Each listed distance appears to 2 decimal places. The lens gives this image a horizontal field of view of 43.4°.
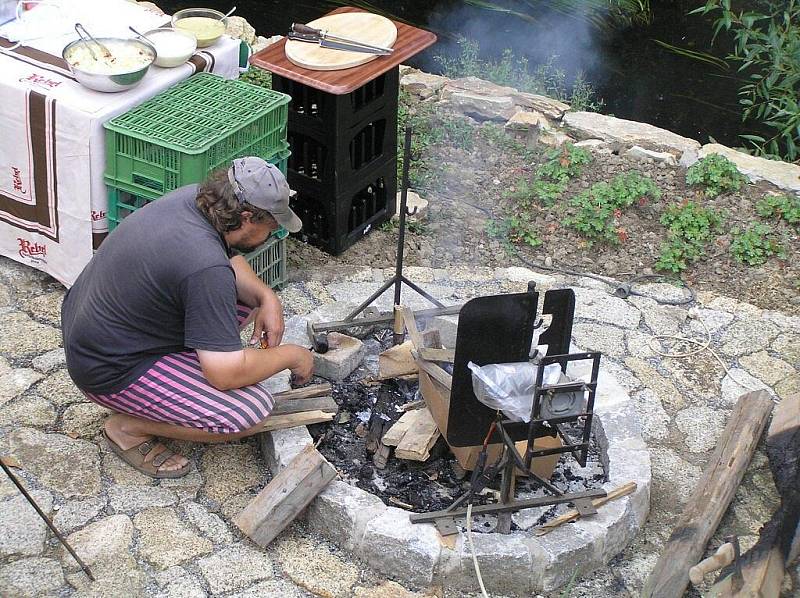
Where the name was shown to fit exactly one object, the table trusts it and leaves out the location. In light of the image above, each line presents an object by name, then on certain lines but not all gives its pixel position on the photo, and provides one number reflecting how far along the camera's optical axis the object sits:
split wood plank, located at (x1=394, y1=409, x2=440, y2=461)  4.37
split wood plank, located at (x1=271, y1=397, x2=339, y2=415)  4.56
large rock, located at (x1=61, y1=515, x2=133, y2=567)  4.07
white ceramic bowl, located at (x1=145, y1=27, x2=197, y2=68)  5.54
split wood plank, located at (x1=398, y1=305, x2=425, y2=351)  4.56
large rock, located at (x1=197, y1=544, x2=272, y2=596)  4.02
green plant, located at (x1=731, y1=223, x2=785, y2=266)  6.39
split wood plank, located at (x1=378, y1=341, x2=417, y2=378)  4.84
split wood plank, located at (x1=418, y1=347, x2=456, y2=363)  4.42
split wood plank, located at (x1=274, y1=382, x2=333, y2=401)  4.68
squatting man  4.05
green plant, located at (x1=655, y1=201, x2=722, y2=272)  6.39
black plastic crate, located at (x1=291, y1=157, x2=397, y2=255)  6.12
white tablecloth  5.12
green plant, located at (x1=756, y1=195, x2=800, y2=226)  6.57
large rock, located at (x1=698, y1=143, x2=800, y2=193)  6.90
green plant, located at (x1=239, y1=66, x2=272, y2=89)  7.64
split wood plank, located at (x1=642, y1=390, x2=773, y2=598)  4.05
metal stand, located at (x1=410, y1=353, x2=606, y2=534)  3.85
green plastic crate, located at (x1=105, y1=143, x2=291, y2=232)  5.12
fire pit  4.00
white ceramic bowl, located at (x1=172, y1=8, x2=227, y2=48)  5.88
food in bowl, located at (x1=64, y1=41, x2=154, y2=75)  5.27
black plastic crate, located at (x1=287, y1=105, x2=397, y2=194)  5.91
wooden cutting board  5.76
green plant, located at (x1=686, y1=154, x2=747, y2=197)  6.81
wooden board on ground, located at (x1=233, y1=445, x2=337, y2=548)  4.09
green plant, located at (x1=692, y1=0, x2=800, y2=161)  7.55
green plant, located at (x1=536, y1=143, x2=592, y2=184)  6.96
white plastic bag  3.92
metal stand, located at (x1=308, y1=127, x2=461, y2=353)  4.94
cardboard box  4.29
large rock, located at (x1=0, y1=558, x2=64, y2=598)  3.89
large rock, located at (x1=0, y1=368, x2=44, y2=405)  4.91
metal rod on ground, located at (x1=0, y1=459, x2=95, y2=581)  3.68
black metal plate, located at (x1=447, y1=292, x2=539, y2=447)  3.91
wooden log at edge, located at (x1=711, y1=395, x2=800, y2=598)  3.85
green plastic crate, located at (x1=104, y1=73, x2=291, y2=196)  5.00
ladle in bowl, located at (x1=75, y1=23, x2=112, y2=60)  5.44
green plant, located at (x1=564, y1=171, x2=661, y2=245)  6.55
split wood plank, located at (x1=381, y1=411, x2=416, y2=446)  4.45
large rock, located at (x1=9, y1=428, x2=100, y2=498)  4.41
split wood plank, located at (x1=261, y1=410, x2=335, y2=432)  4.45
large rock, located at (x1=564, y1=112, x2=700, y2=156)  7.36
